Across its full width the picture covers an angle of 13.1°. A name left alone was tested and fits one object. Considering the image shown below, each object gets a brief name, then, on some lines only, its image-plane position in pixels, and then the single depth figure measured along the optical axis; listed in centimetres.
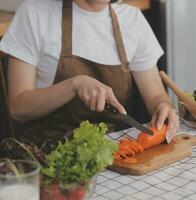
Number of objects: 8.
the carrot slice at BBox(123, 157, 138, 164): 194
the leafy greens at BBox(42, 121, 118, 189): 167
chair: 279
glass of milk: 162
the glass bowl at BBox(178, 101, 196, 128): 221
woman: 230
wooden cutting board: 192
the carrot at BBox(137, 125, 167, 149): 201
